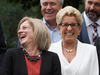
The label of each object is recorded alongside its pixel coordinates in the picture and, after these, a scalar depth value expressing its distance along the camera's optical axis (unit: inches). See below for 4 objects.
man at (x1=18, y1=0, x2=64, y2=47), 348.5
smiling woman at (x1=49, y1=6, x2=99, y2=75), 260.1
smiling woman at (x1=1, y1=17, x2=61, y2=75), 212.2
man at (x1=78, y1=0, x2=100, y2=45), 345.1
